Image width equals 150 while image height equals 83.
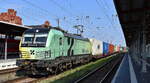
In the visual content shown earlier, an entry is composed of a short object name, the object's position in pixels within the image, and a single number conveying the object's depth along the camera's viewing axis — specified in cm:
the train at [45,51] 1421
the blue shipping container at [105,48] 4342
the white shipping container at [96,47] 3251
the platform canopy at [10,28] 1860
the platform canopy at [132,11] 1543
